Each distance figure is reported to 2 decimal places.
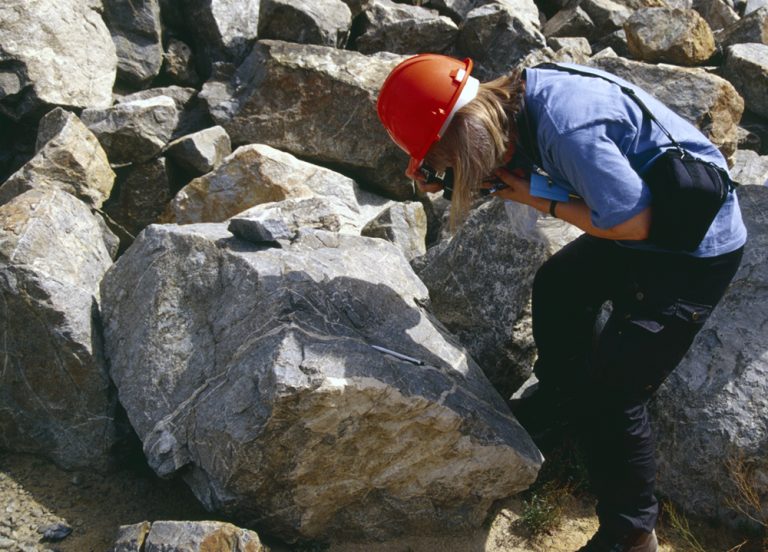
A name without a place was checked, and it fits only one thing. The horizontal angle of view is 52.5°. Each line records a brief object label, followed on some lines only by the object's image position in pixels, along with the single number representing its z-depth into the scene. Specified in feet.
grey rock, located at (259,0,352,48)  23.25
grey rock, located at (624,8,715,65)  25.70
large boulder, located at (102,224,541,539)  11.32
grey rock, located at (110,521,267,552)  10.74
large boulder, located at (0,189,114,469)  13.80
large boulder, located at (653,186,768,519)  13.11
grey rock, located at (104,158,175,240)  20.86
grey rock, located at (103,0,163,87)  23.98
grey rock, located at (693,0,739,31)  32.96
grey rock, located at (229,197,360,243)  13.64
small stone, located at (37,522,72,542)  12.30
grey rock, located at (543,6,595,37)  28.07
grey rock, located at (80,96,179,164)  20.53
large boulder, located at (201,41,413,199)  21.54
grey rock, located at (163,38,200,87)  24.76
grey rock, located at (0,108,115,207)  18.30
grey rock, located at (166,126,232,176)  20.47
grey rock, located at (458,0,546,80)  24.91
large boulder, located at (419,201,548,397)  14.67
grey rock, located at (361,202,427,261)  17.87
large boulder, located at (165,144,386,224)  19.35
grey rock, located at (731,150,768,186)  20.71
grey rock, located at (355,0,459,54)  24.95
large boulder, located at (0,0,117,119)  20.66
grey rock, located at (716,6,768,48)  28.35
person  9.33
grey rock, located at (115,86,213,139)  22.41
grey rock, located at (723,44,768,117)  25.14
